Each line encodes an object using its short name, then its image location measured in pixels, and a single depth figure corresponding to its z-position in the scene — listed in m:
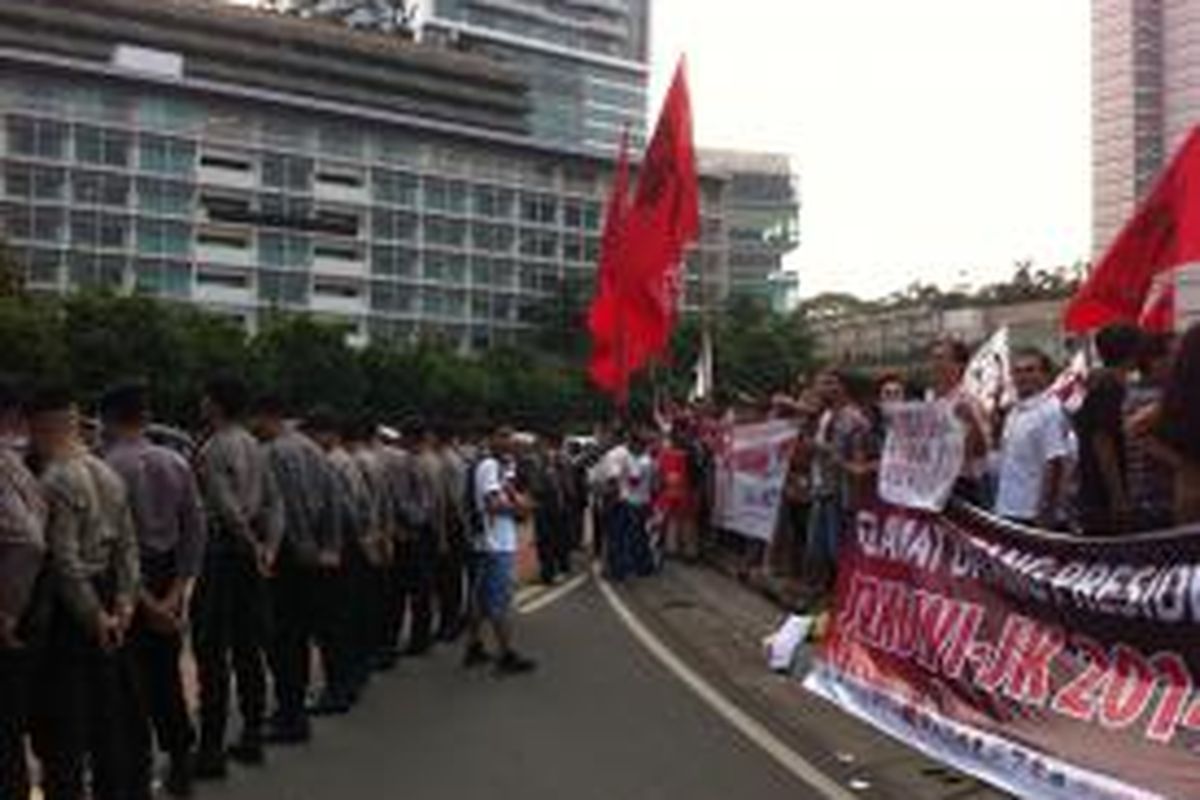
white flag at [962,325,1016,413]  14.13
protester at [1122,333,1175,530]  9.25
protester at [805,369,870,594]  15.06
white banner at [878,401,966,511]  10.34
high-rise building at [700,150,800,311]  189.38
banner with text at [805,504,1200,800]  7.34
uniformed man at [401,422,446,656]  15.47
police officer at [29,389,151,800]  8.16
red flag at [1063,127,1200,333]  11.50
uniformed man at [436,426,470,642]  16.00
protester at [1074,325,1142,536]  9.41
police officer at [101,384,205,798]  9.14
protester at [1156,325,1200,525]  7.27
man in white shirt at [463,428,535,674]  14.73
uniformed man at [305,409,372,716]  12.46
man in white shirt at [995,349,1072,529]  10.88
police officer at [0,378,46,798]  7.70
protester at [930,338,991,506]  11.40
